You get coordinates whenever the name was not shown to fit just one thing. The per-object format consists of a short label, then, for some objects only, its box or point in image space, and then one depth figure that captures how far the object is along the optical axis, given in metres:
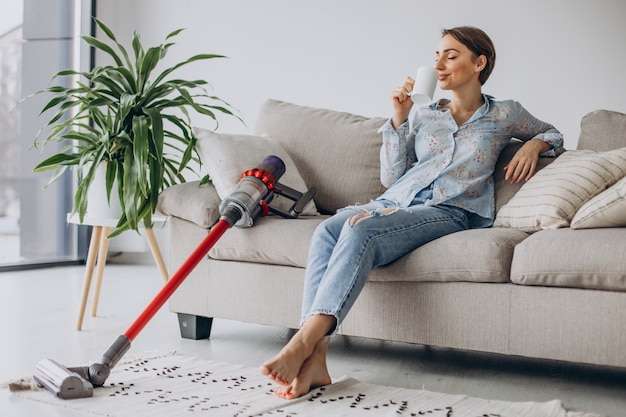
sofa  2.05
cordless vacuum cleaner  1.93
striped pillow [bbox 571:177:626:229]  2.12
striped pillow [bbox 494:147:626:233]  2.35
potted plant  2.79
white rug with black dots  1.81
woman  2.24
